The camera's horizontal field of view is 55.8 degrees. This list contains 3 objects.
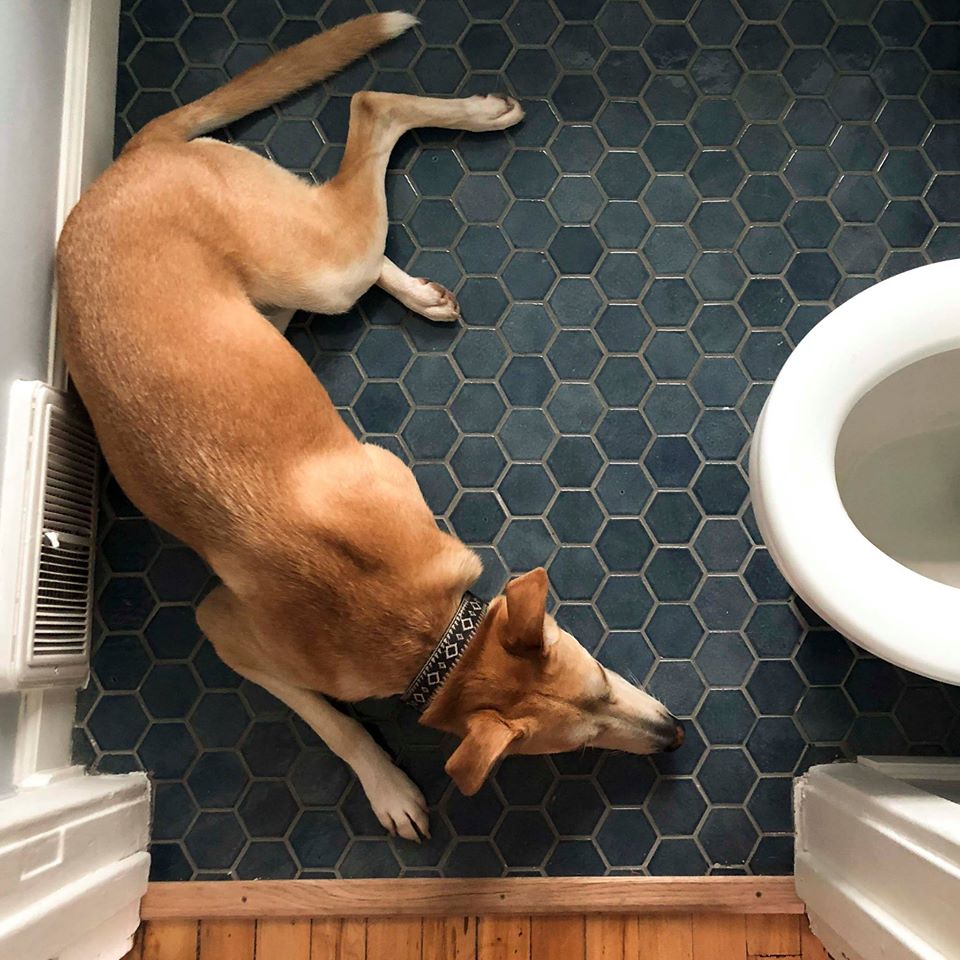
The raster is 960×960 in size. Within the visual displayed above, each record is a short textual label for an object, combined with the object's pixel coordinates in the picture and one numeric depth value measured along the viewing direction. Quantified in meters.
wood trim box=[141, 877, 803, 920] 1.94
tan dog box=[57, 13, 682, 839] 1.51
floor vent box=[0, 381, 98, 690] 1.70
